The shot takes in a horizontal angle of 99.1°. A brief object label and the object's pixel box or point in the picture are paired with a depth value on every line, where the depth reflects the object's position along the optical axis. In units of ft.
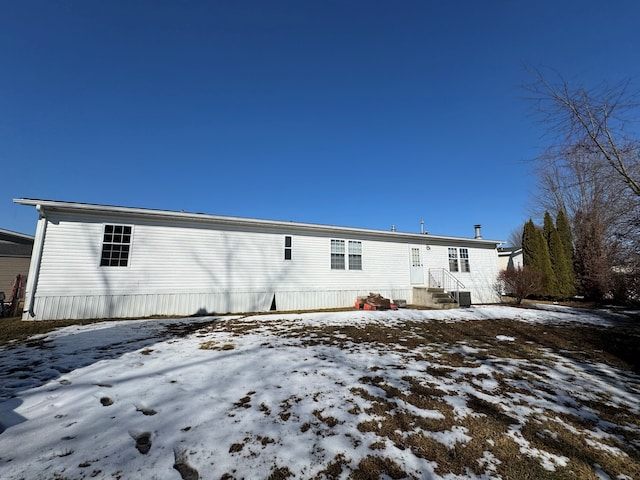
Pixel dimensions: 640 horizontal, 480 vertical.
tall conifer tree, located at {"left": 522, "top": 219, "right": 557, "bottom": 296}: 54.08
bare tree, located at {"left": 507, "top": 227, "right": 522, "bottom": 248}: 134.31
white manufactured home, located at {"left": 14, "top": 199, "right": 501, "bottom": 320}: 29.43
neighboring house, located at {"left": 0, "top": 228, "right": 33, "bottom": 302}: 49.90
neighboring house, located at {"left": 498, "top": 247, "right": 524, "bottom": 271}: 70.95
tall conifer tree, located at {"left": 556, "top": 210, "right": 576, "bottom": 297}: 53.62
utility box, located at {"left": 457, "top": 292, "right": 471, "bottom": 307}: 41.73
